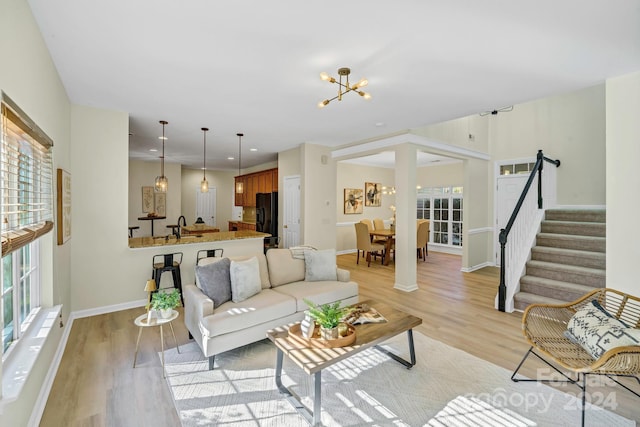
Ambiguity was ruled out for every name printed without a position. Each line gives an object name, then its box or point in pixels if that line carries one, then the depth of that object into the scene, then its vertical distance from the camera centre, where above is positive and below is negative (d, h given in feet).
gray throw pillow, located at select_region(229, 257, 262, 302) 9.46 -2.31
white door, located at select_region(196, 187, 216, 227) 30.91 +0.49
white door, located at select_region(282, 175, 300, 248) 20.42 -0.11
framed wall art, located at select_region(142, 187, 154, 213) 26.18 +1.05
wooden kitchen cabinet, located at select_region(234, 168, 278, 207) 23.86 +2.29
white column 15.44 -0.30
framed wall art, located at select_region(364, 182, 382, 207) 28.78 +1.68
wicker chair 5.84 -3.10
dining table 21.97 -2.40
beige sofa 8.18 -3.02
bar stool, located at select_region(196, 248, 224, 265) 14.87 -2.20
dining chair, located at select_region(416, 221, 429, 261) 22.53 -1.96
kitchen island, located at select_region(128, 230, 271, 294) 13.15 -1.87
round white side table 7.87 -3.04
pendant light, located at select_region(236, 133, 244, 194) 16.82 +1.58
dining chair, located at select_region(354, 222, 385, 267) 21.44 -2.45
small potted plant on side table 8.07 -2.59
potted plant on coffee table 6.79 -2.58
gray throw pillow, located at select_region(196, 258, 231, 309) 9.16 -2.28
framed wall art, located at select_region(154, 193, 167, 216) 26.81 +0.61
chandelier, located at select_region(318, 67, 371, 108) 7.94 +4.09
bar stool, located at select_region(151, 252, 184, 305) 12.94 -2.49
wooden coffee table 6.16 -3.17
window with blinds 4.90 +0.80
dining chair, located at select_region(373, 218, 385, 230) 26.73 -1.28
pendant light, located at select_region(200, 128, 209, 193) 15.08 +1.47
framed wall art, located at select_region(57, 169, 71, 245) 9.22 +0.16
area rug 6.32 -4.51
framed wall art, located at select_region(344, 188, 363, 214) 27.07 +0.90
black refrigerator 22.65 -0.28
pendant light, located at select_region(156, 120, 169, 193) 14.40 +1.37
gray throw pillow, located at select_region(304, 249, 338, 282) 11.85 -2.31
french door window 26.91 -0.17
